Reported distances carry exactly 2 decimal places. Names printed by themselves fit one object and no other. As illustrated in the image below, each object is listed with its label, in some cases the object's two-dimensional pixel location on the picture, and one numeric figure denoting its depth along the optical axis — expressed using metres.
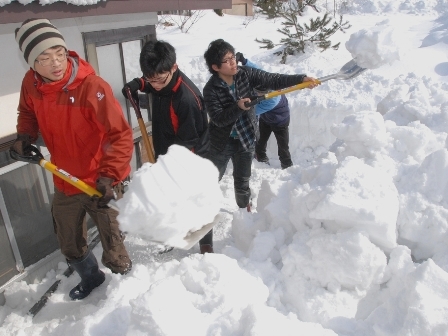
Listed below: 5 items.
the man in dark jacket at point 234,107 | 3.09
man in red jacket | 2.26
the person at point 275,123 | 4.39
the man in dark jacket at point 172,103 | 2.56
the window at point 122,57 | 3.60
